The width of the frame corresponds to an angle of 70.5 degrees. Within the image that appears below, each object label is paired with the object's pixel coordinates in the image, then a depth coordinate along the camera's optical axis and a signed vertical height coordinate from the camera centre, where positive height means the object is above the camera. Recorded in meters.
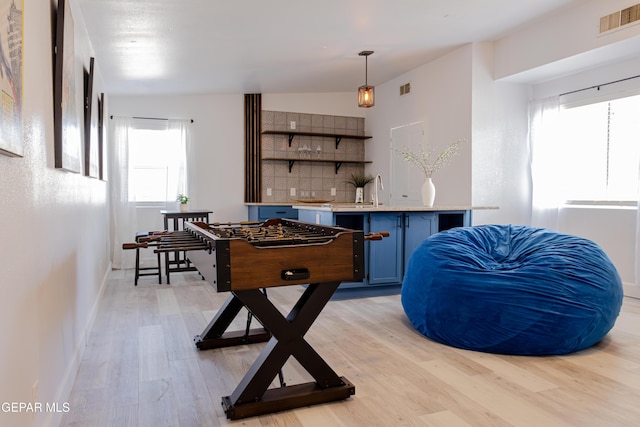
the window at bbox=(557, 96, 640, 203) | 4.61 +0.51
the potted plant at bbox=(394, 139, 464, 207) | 4.83 +0.48
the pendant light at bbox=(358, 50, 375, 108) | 5.29 +1.17
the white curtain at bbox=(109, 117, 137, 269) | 6.30 +0.03
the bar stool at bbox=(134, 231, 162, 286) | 5.18 -0.92
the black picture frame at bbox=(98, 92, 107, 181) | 4.50 +0.54
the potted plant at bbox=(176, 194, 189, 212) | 5.99 -0.09
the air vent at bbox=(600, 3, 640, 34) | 3.84 +1.56
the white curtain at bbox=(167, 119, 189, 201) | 6.58 +0.43
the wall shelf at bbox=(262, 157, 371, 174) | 7.11 +0.57
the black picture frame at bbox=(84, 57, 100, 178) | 3.33 +0.52
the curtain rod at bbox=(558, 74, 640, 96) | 4.50 +1.18
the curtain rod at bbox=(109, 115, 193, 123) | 6.45 +1.12
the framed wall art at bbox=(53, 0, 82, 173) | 2.15 +0.52
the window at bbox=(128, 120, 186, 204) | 6.44 +0.49
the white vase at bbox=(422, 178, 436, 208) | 4.82 +0.05
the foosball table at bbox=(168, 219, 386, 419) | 2.06 -0.41
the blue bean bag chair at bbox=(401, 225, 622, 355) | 2.79 -0.64
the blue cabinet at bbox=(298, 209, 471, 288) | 4.51 -0.38
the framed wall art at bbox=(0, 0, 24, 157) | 1.16 +0.33
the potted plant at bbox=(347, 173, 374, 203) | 7.46 +0.26
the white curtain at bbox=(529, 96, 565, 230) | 5.32 +0.40
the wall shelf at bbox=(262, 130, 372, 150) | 6.99 +0.98
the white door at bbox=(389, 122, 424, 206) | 6.33 +0.36
